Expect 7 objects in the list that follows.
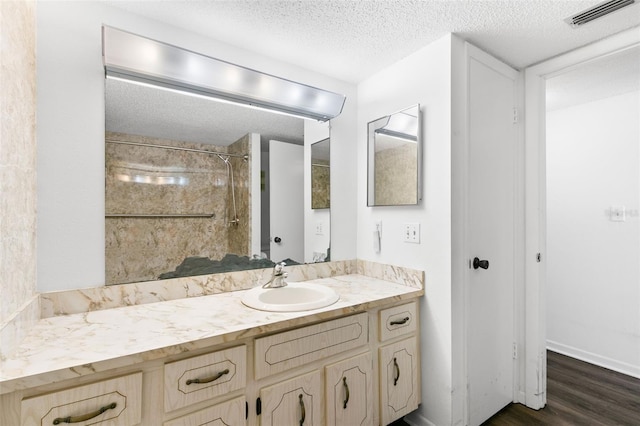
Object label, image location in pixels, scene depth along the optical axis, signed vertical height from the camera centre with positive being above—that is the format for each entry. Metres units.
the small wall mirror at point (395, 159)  1.84 +0.35
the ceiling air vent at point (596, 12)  1.44 +0.97
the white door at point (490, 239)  1.80 -0.16
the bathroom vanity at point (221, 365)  0.93 -0.55
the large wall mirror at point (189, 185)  1.49 +0.16
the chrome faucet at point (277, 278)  1.71 -0.36
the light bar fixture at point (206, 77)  1.36 +0.70
